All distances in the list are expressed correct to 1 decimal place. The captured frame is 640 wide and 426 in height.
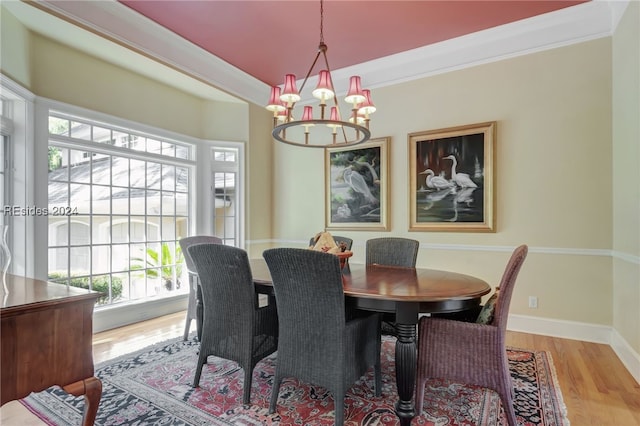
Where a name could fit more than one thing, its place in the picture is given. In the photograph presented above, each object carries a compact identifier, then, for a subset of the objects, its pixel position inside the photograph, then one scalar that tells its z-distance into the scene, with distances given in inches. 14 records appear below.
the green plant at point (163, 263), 163.9
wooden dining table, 71.9
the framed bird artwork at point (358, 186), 169.0
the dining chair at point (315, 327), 71.7
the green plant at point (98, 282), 132.9
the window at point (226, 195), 190.7
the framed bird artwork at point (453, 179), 144.4
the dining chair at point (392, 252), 119.0
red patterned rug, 78.0
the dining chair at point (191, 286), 125.4
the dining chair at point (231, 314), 85.2
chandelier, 99.6
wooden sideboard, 48.2
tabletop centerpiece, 94.9
